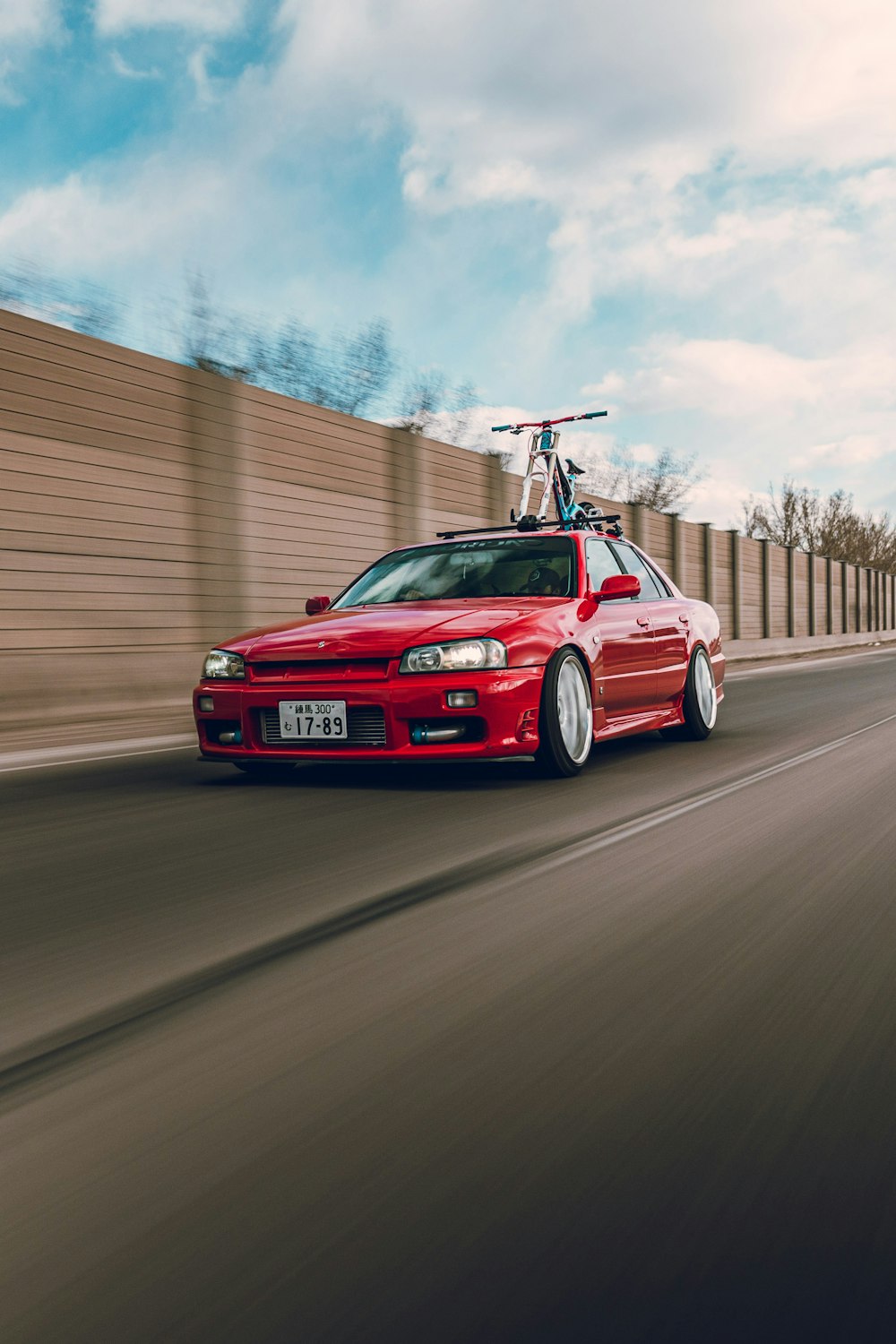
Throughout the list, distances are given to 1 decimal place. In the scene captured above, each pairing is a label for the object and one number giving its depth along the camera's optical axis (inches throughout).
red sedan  276.4
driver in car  327.3
